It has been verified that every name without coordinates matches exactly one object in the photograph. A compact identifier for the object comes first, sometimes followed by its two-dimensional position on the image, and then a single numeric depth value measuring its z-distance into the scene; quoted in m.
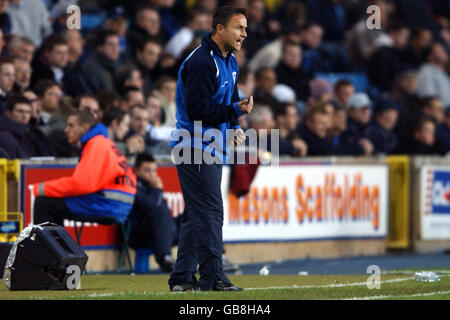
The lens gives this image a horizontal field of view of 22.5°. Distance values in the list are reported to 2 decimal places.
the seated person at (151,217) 13.71
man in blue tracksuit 9.23
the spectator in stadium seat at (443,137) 19.58
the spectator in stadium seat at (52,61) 15.30
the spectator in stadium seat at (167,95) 16.31
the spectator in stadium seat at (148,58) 17.25
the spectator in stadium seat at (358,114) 18.86
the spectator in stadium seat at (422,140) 19.36
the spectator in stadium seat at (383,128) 19.08
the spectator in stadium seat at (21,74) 14.61
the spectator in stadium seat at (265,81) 18.30
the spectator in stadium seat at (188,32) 18.58
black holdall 10.07
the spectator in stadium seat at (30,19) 16.47
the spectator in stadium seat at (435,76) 22.44
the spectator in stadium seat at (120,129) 14.09
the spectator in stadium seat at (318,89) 19.65
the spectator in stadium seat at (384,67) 21.97
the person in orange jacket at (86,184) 12.41
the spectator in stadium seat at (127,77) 16.14
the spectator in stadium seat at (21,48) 14.82
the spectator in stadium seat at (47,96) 14.35
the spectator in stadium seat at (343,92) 19.75
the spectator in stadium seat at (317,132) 17.44
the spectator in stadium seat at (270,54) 19.53
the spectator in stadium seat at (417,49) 23.05
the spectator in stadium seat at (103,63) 15.95
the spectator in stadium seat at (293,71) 19.50
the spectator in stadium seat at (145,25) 18.00
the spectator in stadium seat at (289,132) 16.61
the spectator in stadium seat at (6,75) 13.88
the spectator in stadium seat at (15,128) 12.98
